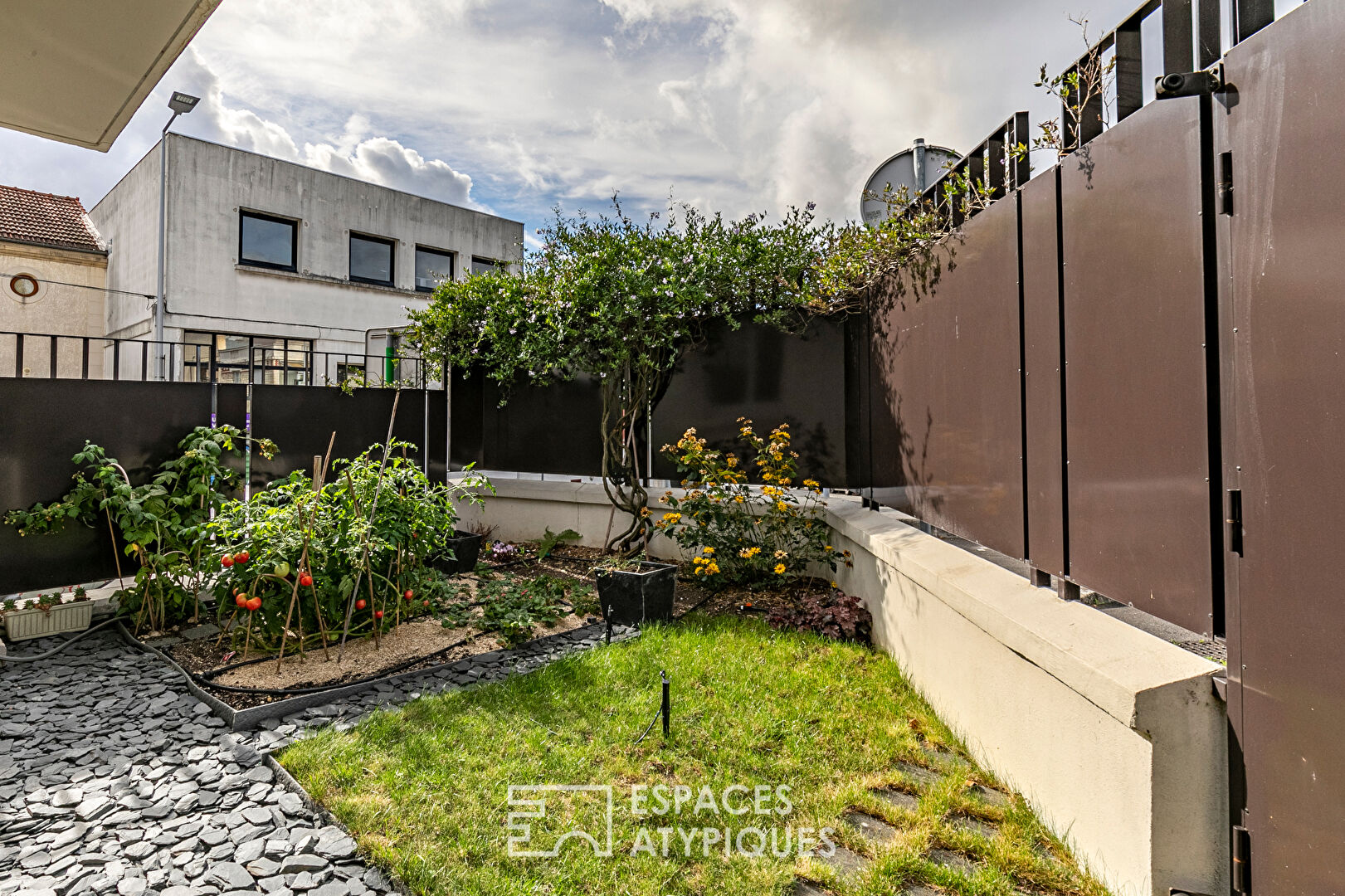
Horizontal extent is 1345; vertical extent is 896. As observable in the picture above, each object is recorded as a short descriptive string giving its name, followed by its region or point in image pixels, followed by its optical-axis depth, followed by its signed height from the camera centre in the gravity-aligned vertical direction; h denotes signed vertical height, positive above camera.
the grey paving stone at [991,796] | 2.63 -1.34
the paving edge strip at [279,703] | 3.39 -1.28
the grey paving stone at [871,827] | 2.45 -1.36
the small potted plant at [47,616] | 4.61 -1.09
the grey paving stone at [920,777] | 2.79 -1.34
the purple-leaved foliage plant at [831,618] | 4.44 -1.06
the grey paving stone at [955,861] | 2.25 -1.37
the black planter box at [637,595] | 4.79 -0.95
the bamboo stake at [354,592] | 4.10 -0.79
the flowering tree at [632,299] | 6.07 +1.60
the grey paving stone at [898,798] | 2.64 -1.35
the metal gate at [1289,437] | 1.58 +0.07
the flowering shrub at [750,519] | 5.62 -0.47
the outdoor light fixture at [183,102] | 9.80 +5.36
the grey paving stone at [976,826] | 2.45 -1.35
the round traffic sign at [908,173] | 5.00 +2.29
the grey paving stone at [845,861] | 2.26 -1.38
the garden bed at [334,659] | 3.79 -1.24
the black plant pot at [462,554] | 6.51 -0.88
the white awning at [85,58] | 2.05 +1.38
